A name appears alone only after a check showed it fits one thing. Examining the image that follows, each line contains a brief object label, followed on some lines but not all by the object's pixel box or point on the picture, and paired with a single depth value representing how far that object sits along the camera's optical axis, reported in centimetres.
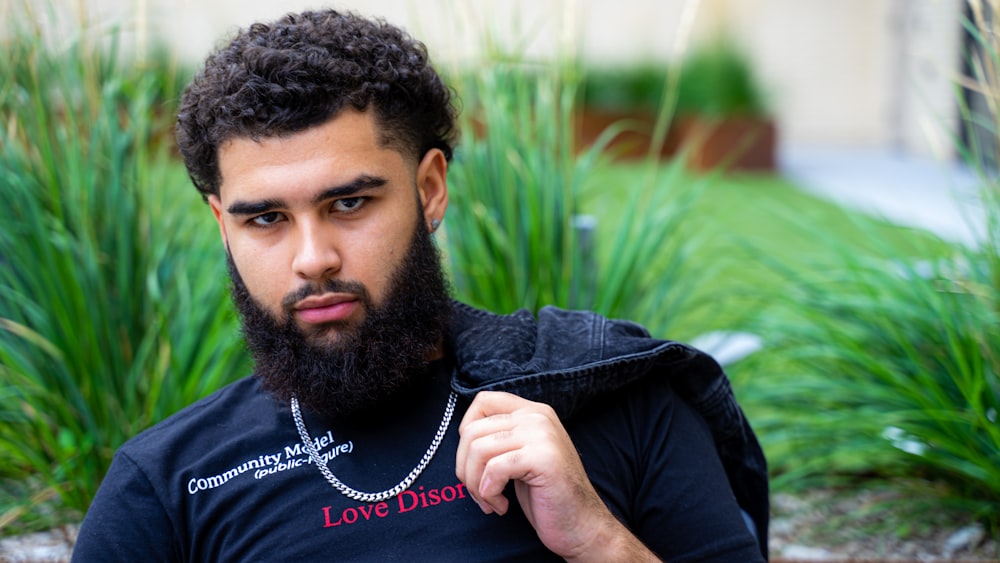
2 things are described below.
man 178
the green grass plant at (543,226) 318
